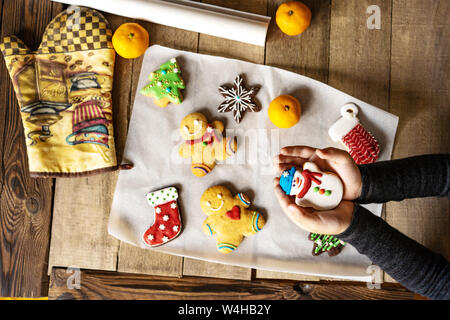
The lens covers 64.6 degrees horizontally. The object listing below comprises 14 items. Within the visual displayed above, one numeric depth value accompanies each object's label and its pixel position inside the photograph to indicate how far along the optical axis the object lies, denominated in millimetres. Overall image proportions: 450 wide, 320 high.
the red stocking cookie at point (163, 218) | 1154
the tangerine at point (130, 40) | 1138
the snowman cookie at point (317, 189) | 910
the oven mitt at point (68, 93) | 1167
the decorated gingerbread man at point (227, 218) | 1142
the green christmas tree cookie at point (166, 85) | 1162
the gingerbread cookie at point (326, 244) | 1165
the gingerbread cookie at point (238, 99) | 1167
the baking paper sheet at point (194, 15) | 1159
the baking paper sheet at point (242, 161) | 1181
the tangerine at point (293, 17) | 1141
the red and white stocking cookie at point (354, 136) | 1132
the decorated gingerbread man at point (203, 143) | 1152
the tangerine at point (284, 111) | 1120
